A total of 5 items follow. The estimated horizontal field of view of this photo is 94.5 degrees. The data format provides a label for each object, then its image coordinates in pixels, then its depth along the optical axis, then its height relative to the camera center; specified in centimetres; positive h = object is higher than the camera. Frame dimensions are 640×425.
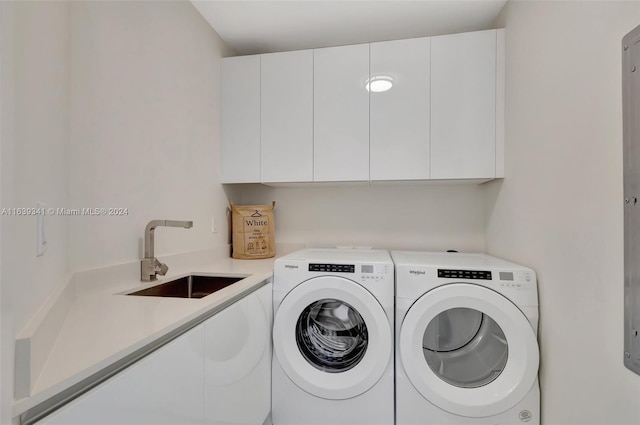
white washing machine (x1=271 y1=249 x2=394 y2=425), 150 -69
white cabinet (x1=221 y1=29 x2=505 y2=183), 182 +66
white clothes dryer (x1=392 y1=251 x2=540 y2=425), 138 -67
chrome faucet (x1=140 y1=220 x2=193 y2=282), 135 -21
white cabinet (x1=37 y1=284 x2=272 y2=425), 62 -48
